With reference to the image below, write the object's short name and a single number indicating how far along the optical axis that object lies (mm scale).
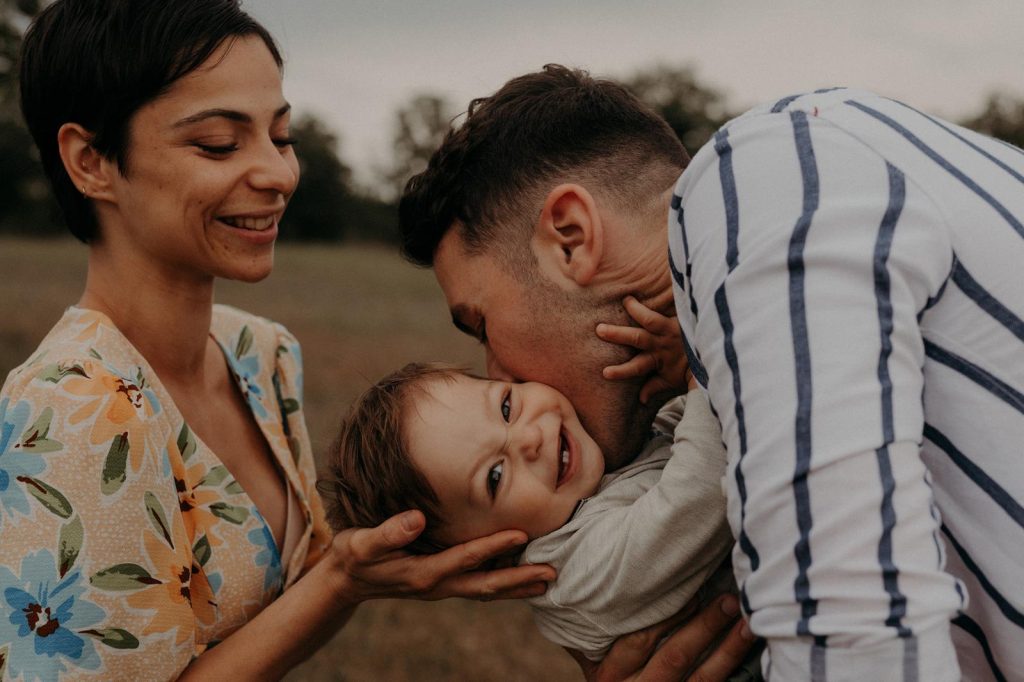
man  1196
